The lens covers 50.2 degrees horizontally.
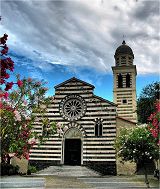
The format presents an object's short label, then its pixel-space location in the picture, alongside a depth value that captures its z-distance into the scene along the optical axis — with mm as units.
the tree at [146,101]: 19919
